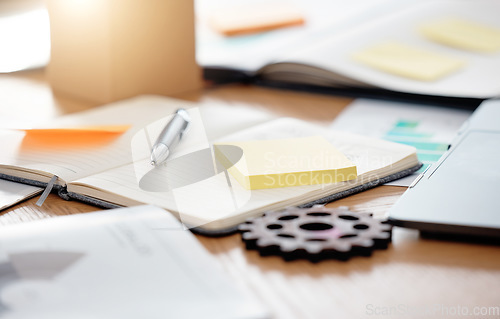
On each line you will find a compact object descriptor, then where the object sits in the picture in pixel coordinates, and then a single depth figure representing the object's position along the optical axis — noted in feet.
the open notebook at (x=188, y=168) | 2.75
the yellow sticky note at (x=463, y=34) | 4.11
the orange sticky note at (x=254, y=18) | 4.72
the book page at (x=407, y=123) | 3.29
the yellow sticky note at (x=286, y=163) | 2.83
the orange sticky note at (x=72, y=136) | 3.13
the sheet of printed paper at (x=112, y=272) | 2.33
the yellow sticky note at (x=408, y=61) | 3.82
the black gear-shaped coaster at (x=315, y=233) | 2.60
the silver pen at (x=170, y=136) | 2.99
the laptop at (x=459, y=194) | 2.64
